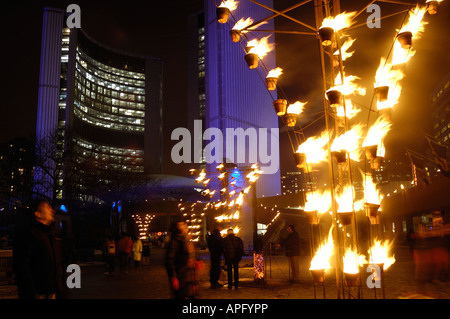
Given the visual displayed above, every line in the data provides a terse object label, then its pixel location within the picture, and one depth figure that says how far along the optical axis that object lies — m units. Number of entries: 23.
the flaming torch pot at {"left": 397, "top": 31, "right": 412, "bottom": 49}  5.28
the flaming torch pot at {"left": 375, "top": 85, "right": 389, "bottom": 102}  5.42
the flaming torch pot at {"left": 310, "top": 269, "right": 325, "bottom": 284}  5.59
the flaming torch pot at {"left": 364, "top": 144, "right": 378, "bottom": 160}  5.43
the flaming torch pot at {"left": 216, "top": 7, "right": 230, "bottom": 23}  6.31
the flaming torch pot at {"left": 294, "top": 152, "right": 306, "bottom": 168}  5.83
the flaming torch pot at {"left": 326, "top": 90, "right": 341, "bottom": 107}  5.38
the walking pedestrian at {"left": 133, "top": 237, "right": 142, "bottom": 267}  18.08
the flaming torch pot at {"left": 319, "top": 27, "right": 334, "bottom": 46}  5.33
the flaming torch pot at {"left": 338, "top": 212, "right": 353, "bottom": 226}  5.34
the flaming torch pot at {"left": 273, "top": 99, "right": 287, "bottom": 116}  6.16
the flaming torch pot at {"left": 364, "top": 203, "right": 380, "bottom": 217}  5.49
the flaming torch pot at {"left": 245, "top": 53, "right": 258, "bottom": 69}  6.31
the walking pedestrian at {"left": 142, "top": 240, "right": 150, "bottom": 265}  20.49
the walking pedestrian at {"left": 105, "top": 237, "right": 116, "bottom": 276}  14.83
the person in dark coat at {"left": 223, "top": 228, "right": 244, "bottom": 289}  10.26
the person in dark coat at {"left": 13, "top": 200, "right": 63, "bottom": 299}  3.78
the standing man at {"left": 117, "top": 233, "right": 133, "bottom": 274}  14.80
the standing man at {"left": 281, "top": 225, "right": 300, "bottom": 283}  11.73
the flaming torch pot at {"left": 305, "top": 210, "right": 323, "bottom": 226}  5.80
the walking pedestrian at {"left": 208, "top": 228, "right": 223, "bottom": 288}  10.68
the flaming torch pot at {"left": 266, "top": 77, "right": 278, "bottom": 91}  6.40
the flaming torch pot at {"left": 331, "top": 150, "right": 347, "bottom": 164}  5.25
